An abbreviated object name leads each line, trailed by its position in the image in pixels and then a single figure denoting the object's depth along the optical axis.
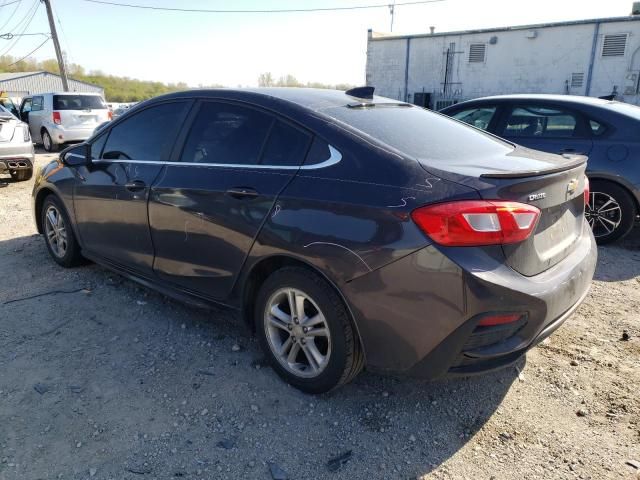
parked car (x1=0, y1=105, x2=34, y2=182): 8.34
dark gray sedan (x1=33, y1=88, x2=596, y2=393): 2.16
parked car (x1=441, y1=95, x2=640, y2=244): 5.13
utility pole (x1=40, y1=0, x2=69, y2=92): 25.39
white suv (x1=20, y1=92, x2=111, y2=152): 13.91
